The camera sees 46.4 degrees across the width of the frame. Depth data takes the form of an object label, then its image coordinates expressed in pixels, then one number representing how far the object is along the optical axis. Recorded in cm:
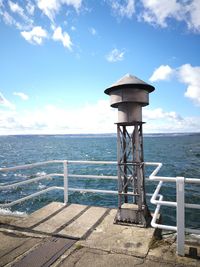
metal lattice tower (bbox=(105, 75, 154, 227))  505
